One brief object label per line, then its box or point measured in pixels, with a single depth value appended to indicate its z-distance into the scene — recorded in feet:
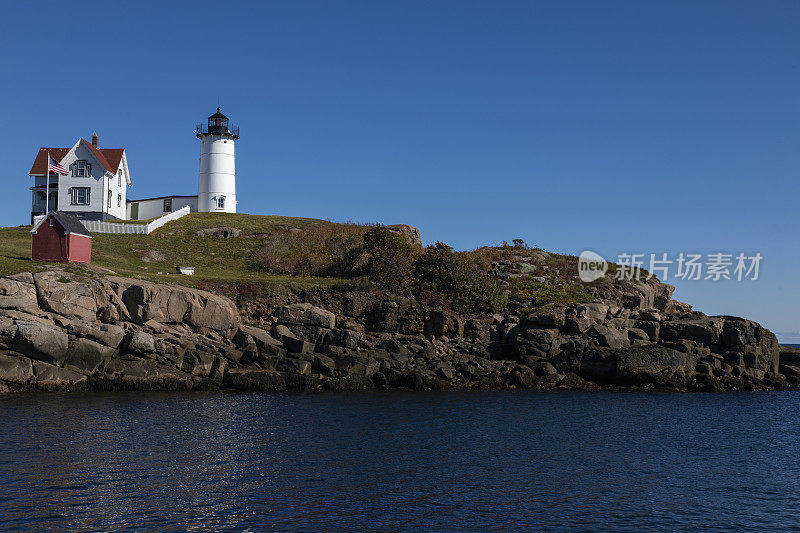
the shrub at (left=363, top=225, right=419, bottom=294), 188.85
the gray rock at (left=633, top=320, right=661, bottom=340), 177.17
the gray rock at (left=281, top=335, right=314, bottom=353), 151.02
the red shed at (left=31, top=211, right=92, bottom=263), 161.17
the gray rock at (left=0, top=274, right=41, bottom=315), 132.98
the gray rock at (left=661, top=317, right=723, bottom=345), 173.47
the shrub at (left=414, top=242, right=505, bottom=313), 185.88
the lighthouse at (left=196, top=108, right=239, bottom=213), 305.12
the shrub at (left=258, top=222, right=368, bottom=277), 203.92
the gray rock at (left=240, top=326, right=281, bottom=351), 149.38
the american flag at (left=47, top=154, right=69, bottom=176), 201.31
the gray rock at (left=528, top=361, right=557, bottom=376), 159.84
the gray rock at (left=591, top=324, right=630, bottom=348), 167.32
